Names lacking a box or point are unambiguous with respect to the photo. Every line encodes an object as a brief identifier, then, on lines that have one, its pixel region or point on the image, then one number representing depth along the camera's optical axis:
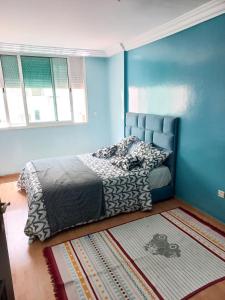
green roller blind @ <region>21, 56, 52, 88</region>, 4.21
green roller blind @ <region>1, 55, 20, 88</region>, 4.04
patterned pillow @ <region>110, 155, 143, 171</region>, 3.02
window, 4.14
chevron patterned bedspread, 2.70
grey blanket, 2.43
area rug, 1.73
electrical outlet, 2.54
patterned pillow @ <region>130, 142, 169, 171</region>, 3.05
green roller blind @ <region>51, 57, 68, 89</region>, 4.45
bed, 2.39
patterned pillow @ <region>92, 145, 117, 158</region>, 3.69
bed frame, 3.10
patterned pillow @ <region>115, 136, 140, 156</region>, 3.61
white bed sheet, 3.04
